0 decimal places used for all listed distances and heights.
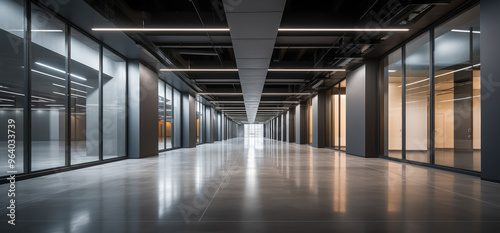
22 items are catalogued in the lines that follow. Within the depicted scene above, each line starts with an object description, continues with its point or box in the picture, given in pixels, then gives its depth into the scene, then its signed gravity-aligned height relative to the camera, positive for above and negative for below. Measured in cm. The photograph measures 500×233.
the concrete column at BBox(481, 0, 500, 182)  540 +55
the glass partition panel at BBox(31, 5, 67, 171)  627 +106
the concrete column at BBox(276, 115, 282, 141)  3932 -133
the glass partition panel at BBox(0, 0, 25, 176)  547 +103
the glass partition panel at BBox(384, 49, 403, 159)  964 +62
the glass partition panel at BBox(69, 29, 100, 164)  766 +82
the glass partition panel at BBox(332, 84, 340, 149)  1572 +17
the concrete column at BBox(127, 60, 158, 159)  1043 +38
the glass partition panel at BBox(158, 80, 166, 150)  1413 +98
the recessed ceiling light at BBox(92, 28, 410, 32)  646 +218
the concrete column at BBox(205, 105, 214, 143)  2627 -55
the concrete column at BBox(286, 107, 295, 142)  2877 -74
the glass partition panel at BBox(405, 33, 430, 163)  846 +59
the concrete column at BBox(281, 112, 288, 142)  3304 -98
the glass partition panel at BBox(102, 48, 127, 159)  953 +55
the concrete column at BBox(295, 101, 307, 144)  2366 -34
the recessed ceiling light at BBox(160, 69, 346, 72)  1078 +196
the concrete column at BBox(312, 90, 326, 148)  1781 +0
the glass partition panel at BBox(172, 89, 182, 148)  1709 -8
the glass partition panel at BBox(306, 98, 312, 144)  2306 +0
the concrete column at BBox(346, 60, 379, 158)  1073 +34
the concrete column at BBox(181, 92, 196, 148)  1806 -2
